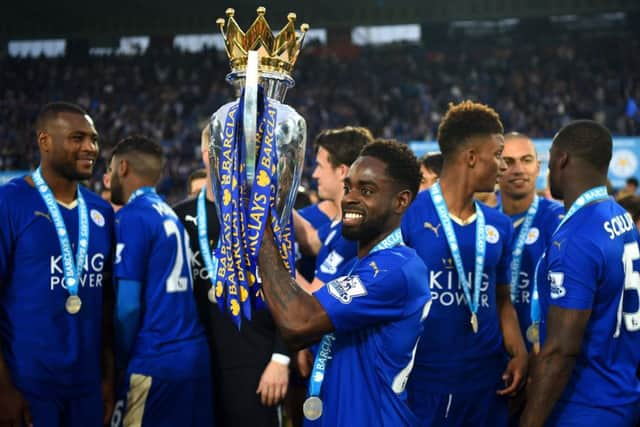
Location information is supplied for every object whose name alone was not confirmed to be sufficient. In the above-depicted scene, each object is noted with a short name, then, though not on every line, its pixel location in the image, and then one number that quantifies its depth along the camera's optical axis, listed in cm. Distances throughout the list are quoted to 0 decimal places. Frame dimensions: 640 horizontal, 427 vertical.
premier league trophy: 188
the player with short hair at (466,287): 331
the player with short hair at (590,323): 282
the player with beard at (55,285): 316
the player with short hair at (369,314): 228
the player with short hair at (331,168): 407
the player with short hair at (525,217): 416
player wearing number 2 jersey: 359
